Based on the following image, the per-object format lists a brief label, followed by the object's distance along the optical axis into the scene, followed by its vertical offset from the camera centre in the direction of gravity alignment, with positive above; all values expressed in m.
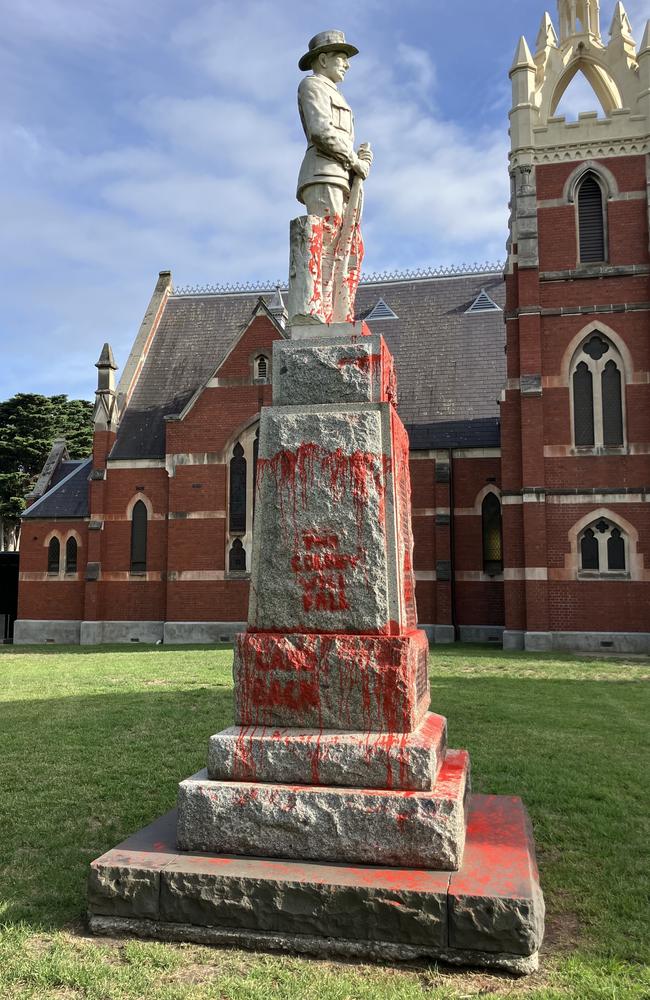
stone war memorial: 3.47 -0.92
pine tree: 44.14 +8.22
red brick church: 20.28 +4.48
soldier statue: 4.94 +2.58
